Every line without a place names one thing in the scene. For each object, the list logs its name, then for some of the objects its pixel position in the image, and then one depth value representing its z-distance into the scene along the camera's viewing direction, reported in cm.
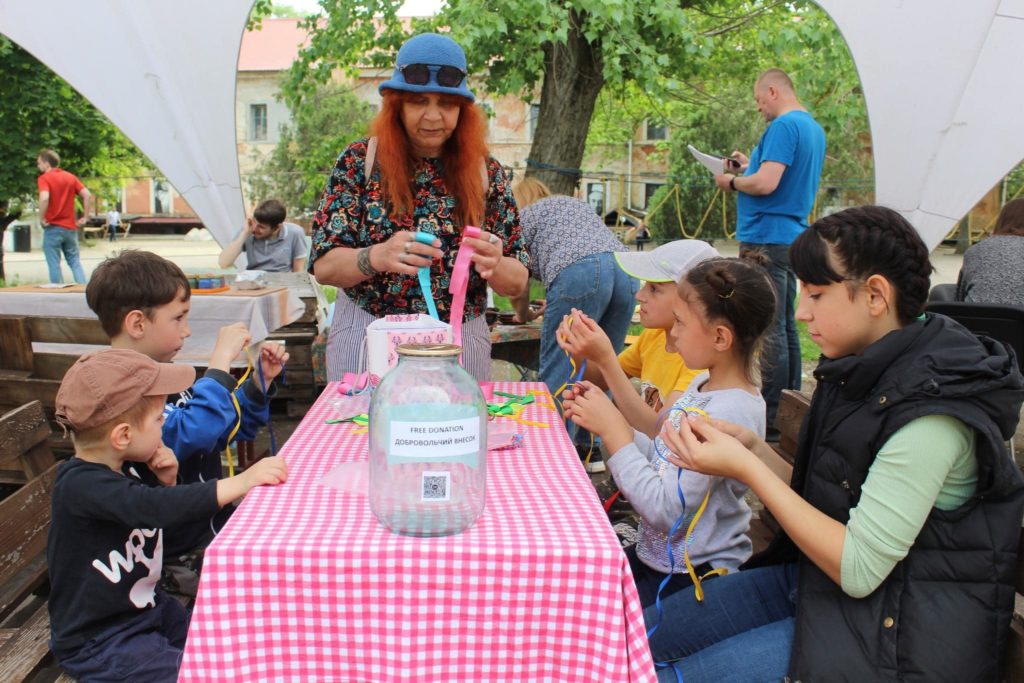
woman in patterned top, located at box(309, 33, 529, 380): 248
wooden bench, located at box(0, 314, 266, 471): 369
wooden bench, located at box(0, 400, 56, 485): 232
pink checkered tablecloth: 136
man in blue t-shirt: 473
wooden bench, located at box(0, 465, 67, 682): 204
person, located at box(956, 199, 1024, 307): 414
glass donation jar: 140
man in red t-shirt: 1132
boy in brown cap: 177
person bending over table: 413
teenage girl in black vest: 146
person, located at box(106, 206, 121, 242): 3048
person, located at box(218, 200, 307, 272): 633
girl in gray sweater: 189
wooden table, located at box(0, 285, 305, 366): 500
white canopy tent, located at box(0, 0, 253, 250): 521
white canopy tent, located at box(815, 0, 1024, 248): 520
